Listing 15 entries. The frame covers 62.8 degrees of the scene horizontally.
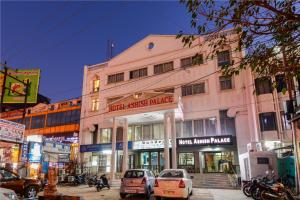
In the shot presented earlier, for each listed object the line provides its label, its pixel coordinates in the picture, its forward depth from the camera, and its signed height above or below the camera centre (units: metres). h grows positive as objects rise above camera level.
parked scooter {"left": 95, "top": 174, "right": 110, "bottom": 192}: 17.03 -1.96
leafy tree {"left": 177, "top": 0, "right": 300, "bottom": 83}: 5.17 +2.64
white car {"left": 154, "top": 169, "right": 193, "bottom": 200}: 11.52 -1.49
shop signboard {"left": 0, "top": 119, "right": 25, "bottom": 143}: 16.78 +1.70
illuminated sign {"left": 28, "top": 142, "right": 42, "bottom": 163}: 20.56 +0.28
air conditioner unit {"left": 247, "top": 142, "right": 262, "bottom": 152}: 18.46 +0.52
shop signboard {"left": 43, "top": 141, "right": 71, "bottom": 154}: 22.66 +0.77
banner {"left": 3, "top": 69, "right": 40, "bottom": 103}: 19.76 +5.40
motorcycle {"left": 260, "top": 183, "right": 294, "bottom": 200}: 11.07 -1.82
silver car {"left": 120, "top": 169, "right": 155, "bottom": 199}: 12.88 -1.48
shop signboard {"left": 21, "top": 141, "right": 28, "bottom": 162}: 19.80 +0.28
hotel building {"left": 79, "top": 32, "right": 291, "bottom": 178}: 21.20 +3.84
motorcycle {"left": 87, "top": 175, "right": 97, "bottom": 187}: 19.84 -2.15
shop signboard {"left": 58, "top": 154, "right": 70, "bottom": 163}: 24.94 -0.29
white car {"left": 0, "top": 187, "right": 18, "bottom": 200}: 7.26 -1.13
